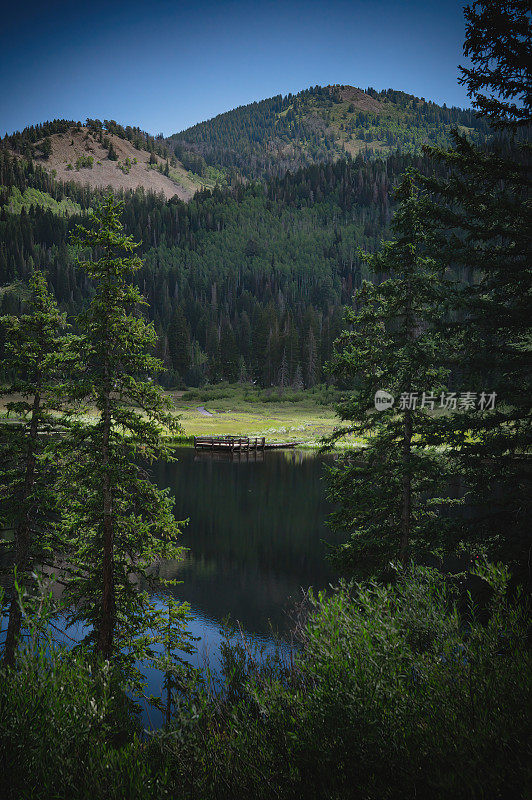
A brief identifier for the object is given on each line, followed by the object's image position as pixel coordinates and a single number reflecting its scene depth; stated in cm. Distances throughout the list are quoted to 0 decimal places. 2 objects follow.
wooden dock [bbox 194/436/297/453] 6228
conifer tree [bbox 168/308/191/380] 13100
